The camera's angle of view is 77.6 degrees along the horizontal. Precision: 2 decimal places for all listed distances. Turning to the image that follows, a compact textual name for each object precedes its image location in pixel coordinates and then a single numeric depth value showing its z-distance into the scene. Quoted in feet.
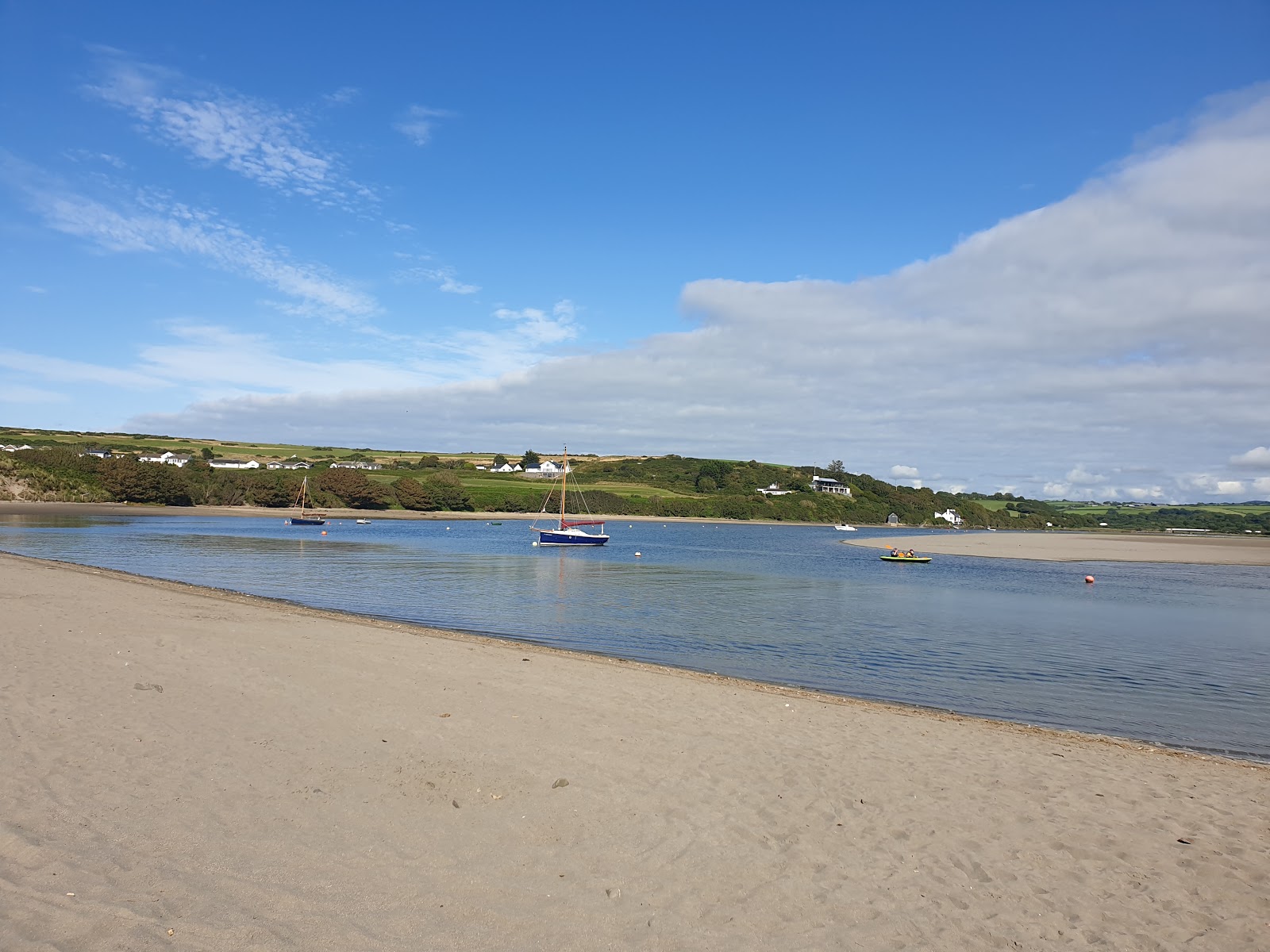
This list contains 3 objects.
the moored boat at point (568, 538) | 219.20
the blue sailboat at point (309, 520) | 278.87
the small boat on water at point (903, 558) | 190.03
